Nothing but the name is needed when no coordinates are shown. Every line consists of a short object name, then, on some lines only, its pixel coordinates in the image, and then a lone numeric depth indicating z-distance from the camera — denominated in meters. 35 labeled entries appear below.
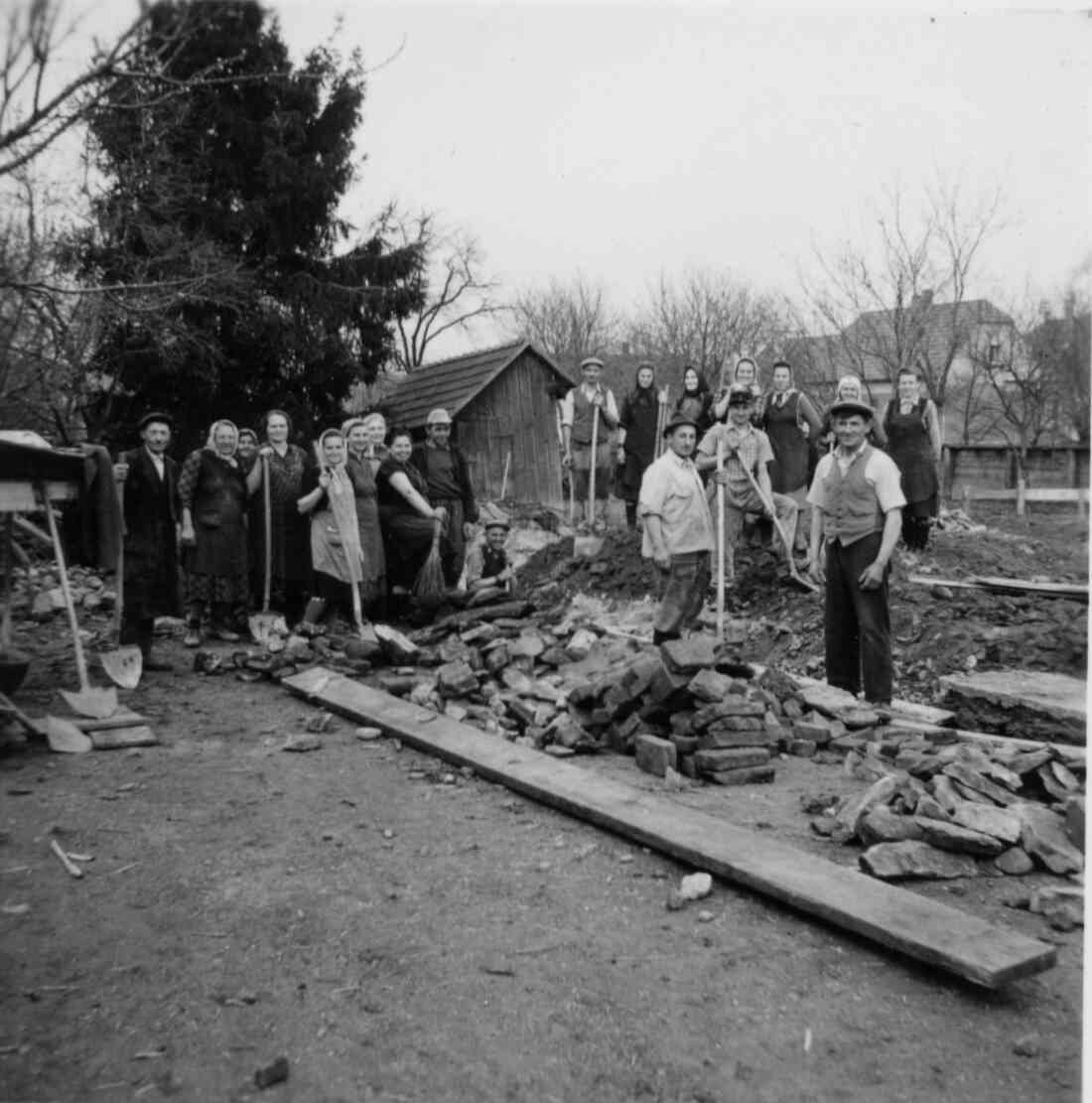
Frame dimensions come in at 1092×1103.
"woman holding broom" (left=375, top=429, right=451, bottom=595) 8.80
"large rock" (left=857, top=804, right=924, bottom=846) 3.80
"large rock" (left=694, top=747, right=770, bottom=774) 4.91
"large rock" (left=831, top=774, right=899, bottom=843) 3.94
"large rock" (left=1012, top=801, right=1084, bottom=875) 3.66
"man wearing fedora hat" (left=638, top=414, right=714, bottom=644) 6.95
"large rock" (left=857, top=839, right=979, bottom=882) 3.55
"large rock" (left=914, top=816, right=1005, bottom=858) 3.72
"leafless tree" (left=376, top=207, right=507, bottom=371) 39.31
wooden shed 19.12
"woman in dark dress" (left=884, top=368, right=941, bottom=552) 8.81
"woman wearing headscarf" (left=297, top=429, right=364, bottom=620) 8.33
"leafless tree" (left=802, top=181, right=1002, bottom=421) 20.58
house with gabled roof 21.03
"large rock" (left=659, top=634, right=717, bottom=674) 5.32
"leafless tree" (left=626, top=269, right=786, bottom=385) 29.42
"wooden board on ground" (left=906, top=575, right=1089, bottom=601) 8.40
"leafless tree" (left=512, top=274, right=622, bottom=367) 37.94
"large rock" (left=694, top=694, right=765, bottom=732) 5.12
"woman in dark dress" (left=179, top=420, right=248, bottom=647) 8.11
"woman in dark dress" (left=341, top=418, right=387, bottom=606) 8.56
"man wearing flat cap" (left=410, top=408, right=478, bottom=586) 9.13
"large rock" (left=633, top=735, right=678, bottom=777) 4.96
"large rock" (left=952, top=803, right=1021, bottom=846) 3.77
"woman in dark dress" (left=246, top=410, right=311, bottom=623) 8.66
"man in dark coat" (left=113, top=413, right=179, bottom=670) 7.26
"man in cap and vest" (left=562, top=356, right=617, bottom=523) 11.40
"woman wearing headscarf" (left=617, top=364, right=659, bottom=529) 10.78
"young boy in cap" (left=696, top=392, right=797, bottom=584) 8.23
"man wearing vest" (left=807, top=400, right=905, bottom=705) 5.79
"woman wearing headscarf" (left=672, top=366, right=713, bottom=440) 9.67
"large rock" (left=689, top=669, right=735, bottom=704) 5.20
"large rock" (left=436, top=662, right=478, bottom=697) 6.38
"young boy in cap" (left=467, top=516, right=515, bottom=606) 8.94
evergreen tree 12.23
